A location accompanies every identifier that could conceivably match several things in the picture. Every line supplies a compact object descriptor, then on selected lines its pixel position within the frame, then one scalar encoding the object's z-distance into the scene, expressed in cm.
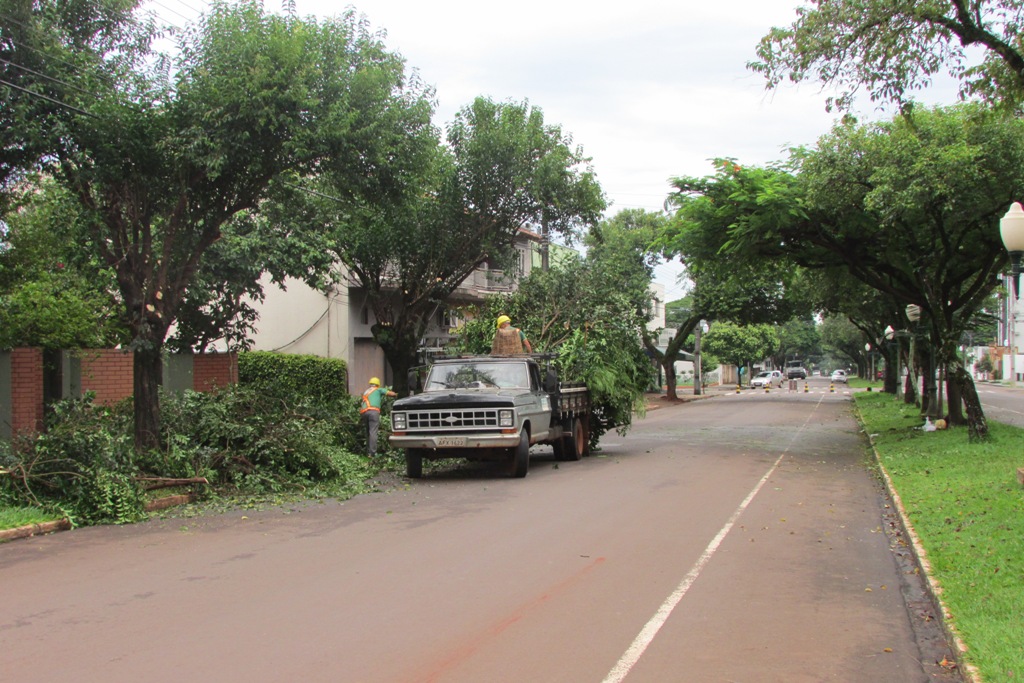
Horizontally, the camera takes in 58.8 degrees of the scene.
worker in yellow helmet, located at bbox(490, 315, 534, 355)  1734
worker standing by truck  1769
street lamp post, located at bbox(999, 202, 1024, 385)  1164
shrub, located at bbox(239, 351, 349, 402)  2698
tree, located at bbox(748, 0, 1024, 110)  1230
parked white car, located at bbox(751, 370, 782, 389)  8025
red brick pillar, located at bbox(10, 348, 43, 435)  1575
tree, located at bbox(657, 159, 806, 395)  1905
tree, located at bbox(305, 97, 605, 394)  2464
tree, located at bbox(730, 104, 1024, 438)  1723
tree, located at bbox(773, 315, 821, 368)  12619
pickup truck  1457
